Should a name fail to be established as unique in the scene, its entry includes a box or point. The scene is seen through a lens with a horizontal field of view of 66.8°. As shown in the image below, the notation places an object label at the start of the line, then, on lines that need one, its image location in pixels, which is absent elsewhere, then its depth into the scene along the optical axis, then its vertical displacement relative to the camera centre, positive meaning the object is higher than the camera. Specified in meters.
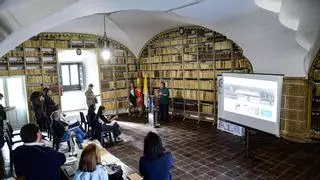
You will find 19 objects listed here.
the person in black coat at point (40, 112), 7.27 -1.12
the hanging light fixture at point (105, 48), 7.18 +0.76
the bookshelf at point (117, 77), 10.45 -0.16
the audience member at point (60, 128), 5.38 -1.19
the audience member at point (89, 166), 2.23 -0.85
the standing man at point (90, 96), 8.84 -0.80
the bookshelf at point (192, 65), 7.84 +0.25
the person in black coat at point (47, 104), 7.59 -0.91
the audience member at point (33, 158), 2.53 -0.87
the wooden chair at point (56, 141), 5.47 -1.49
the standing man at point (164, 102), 8.80 -1.07
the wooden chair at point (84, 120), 6.81 -1.31
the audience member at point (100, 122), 6.04 -1.22
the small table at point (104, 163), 3.12 -1.24
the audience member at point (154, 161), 2.44 -0.89
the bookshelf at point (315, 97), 6.03 -0.70
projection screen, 4.47 -0.61
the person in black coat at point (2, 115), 6.14 -1.03
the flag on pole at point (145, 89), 10.52 -0.70
